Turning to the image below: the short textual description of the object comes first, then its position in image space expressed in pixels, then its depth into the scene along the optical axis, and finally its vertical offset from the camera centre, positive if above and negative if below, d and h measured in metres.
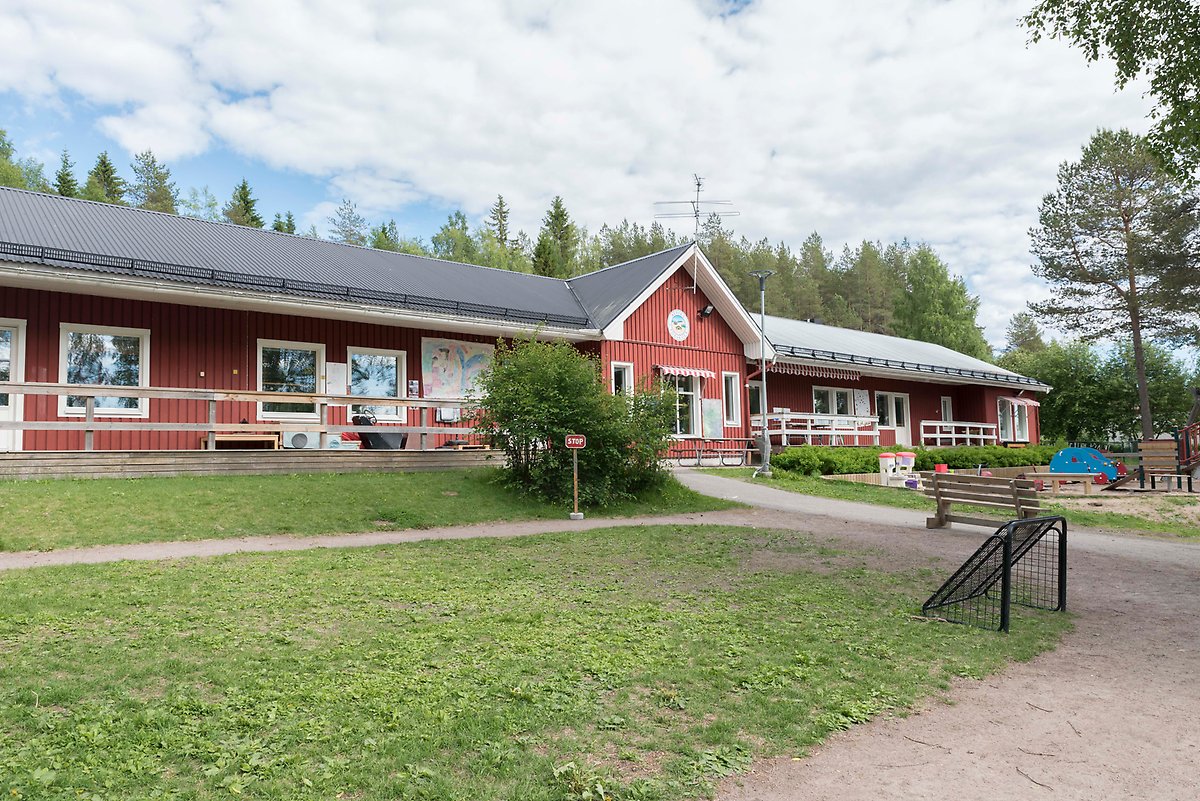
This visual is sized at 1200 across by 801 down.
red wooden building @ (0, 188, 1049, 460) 14.45 +2.40
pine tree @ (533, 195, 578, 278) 54.68 +14.41
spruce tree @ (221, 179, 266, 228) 51.56 +15.60
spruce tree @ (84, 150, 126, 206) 49.62 +16.87
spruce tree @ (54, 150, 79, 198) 44.69 +14.90
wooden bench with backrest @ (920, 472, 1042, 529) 11.06 -1.05
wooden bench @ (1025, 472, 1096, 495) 21.45 -1.67
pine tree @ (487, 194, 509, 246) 63.09 +17.44
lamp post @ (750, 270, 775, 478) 19.85 -0.41
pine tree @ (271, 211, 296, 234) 51.97 +14.39
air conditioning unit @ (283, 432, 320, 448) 15.76 -0.09
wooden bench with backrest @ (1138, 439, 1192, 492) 20.70 -1.04
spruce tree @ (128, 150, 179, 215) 51.59 +17.19
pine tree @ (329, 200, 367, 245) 55.44 +14.90
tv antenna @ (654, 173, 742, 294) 28.65 +8.40
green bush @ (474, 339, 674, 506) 13.80 +0.14
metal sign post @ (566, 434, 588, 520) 12.70 -0.23
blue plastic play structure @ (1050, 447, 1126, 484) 23.83 -1.26
